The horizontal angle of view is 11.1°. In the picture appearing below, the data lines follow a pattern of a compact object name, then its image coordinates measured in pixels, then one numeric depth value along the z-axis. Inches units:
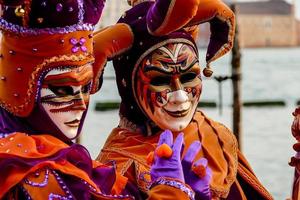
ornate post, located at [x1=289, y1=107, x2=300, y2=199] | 192.1
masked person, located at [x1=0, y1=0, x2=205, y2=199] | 151.2
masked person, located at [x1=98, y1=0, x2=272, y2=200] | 203.2
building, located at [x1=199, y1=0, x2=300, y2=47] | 2014.6
